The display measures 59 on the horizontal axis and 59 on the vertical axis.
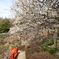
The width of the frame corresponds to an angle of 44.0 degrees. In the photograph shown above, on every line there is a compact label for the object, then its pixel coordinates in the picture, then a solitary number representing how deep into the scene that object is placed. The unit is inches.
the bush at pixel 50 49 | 264.4
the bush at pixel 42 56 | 188.9
